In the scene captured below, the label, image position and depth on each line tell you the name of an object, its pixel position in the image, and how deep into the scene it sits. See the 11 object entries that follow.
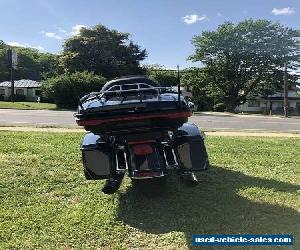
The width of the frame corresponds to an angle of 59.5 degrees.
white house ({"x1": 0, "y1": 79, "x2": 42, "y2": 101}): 37.11
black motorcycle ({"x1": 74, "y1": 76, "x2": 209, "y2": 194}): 3.05
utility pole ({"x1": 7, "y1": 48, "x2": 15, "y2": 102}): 31.21
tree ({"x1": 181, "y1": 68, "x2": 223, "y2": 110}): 31.28
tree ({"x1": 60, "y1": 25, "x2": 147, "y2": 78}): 26.91
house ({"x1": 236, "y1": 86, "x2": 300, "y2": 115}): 37.76
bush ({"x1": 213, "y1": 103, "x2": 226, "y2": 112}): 31.48
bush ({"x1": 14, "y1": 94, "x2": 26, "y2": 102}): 33.80
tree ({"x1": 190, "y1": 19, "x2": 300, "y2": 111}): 29.73
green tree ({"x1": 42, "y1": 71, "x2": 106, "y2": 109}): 21.76
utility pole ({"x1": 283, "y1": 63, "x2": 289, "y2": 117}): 23.48
